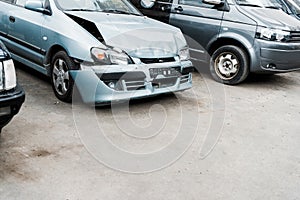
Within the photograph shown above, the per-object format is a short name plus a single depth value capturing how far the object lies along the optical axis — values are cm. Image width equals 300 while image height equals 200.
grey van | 610
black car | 301
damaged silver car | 432
